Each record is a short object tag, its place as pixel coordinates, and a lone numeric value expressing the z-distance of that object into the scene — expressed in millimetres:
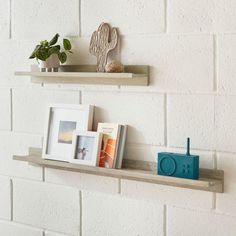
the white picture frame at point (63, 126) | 2459
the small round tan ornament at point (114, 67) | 2288
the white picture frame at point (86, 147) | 2361
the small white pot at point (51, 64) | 2486
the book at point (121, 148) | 2349
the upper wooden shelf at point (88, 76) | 2287
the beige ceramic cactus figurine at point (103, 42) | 2372
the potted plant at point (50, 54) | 2469
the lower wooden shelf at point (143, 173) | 2116
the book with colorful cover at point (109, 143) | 2337
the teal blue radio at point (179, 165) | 2124
